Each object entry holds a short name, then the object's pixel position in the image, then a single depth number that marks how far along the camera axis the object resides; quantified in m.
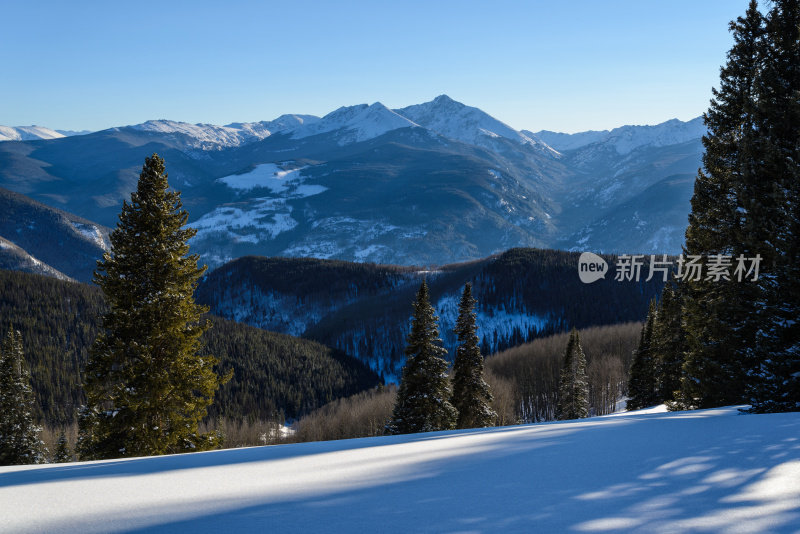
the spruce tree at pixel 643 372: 43.25
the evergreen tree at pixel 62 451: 42.31
